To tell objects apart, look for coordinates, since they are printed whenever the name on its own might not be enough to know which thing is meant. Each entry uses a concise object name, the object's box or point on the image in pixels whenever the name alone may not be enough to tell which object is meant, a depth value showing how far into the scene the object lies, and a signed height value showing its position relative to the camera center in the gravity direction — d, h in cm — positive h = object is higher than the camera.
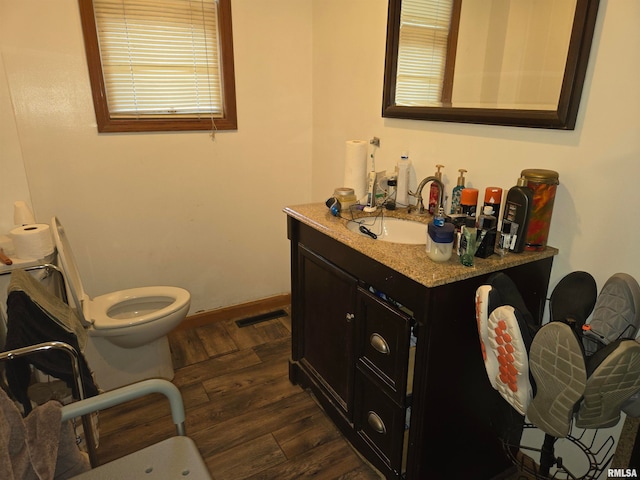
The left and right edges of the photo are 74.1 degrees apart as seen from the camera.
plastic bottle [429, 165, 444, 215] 172 -33
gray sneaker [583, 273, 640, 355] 111 -51
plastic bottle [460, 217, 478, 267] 124 -38
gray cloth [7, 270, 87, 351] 132 -65
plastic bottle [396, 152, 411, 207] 187 -30
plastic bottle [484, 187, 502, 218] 139 -28
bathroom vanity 125 -77
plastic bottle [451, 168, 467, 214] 159 -30
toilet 188 -100
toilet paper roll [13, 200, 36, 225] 188 -48
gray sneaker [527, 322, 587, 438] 92 -57
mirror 126 +16
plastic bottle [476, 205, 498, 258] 129 -36
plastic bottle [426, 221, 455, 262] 124 -37
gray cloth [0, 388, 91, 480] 91 -73
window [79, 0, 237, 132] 205 +20
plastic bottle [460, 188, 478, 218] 147 -30
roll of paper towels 188 -25
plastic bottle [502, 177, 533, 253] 127 -30
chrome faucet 168 -33
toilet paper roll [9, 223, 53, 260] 171 -54
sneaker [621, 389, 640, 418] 102 -68
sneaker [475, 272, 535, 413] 101 -52
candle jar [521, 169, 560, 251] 129 -27
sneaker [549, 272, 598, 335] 120 -51
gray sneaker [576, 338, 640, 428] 90 -57
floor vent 272 -133
